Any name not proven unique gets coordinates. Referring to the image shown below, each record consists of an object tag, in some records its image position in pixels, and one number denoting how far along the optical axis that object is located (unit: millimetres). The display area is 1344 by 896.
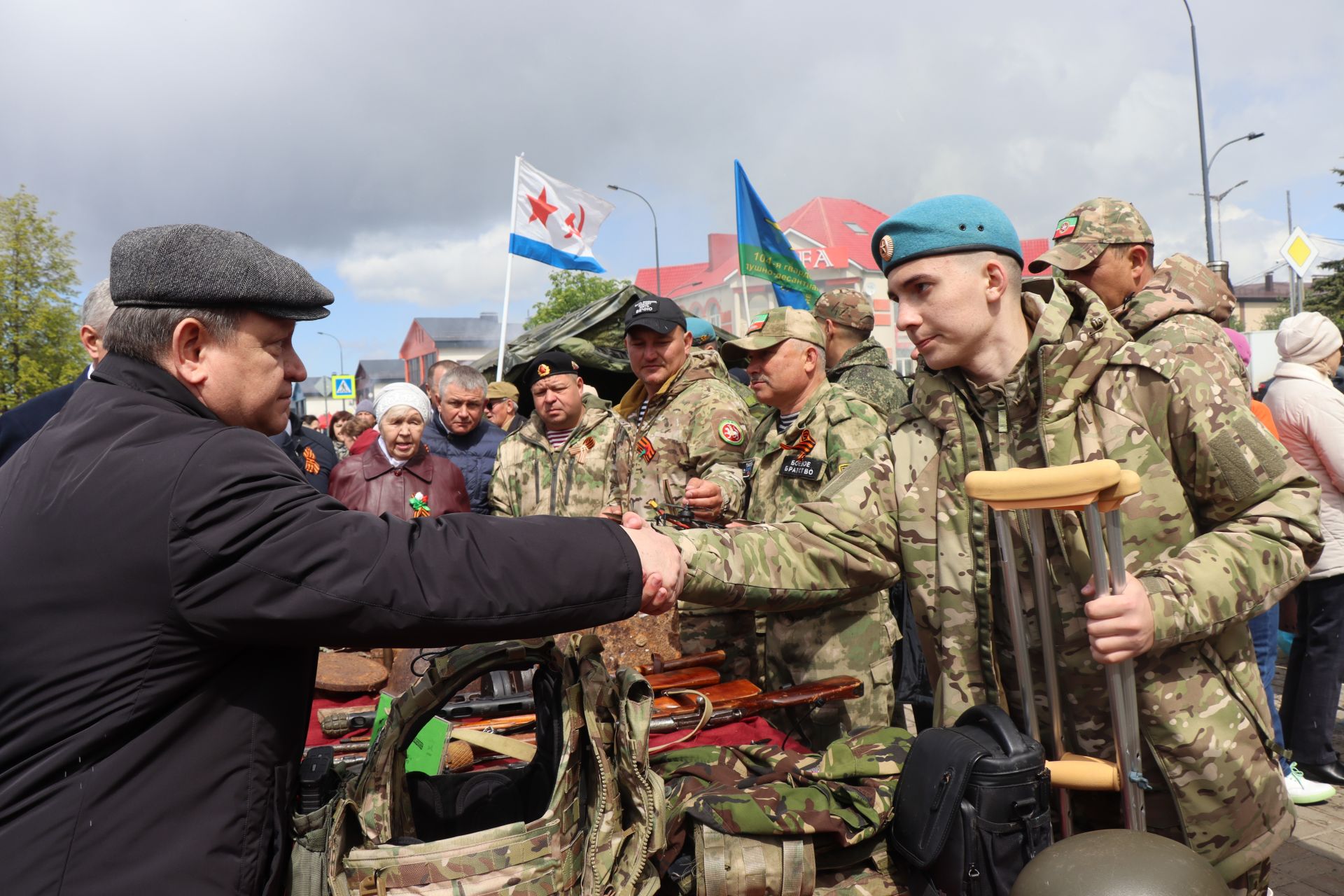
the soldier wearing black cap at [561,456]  5312
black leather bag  1735
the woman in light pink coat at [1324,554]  4547
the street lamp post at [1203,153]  16244
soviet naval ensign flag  10391
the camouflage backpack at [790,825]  1864
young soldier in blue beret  1938
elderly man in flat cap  1397
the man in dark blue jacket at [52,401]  3521
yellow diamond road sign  11398
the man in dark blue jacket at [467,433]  6855
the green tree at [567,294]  37062
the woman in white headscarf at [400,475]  5473
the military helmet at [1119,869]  1509
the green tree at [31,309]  23578
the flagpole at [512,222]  10023
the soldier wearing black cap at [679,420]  4922
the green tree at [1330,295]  28406
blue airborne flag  9664
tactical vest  1484
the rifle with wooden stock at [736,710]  2670
